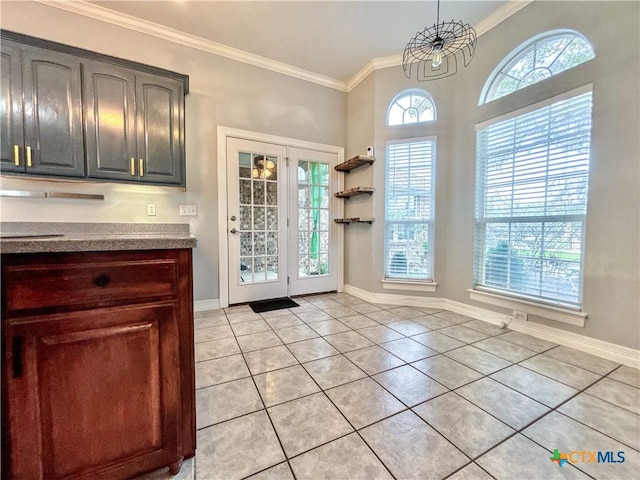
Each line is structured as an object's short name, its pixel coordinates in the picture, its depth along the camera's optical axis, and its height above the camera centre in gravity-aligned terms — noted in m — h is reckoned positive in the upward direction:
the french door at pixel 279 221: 3.20 +0.09
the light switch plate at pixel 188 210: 2.86 +0.19
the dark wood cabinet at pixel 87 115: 2.00 +0.95
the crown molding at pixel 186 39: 2.41 +2.06
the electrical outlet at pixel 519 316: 2.40 -0.82
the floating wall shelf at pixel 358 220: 3.35 +0.11
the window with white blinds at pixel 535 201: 2.08 +0.26
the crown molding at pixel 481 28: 2.38 +2.06
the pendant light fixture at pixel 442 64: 2.76 +1.93
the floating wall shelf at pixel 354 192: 3.29 +0.49
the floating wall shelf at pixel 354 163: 3.28 +0.87
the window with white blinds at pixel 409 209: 3.15 +0.25
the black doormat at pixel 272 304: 3.09 -0.96
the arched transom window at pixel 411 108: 3.15 +1.50
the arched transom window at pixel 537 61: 2.09 +1.50
